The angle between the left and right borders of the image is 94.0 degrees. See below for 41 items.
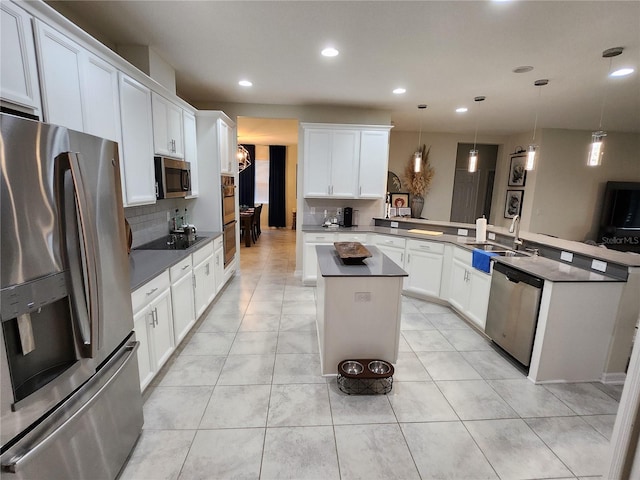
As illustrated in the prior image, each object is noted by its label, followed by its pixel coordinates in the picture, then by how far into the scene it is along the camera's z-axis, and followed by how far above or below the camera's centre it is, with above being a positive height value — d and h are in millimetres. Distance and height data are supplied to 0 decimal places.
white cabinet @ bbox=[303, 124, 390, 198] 4488 +493
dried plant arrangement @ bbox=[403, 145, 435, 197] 6531 +402
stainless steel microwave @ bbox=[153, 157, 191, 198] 2768 +101
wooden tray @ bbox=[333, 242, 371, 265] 2476 -509
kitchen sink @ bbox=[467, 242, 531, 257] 3137 -565
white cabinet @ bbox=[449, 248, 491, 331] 3080 -1005
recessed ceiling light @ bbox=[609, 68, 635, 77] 2891 +1271
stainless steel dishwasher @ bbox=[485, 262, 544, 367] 2402 -952
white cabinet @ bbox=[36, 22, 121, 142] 1562 +580
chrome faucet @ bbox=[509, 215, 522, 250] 3140 -395
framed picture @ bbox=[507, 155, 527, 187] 6211 +564
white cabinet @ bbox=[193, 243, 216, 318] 3036 -969
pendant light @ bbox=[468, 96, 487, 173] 3730 +509
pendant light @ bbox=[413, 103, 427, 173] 4148 +511
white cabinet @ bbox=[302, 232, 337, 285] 4438 -769
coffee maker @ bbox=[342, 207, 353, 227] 4785 -365
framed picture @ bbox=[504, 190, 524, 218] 6333 -99
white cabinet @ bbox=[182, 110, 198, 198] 3483 +508
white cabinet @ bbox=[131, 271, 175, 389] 1952 -976
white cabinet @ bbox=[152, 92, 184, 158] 2748 +590
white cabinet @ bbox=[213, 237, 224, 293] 3734 -932
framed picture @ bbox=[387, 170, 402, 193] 6762 +263
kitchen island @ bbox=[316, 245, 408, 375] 2264 -914
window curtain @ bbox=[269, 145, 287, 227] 9688 +283
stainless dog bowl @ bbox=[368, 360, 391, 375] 2262 -1316
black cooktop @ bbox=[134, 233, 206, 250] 3023 -589
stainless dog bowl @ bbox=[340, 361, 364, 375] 2264 -1328
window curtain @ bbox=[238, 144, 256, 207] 9664 +250
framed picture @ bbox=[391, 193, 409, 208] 6484 -131
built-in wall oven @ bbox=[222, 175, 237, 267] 4125 -394
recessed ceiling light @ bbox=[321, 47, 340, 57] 2635 +1253
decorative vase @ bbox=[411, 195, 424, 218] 6566 -209
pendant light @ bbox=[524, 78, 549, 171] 3015 +502
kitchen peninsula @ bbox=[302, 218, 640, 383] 2260 -831
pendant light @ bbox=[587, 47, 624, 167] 2483 +484
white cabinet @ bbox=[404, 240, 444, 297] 3859 -938
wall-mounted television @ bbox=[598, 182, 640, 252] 5852 -229
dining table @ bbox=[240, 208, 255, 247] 7098 -789
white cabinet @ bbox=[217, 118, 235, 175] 3921 +579
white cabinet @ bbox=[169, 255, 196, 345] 2505 -976
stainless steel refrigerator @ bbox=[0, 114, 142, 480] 998 -464
